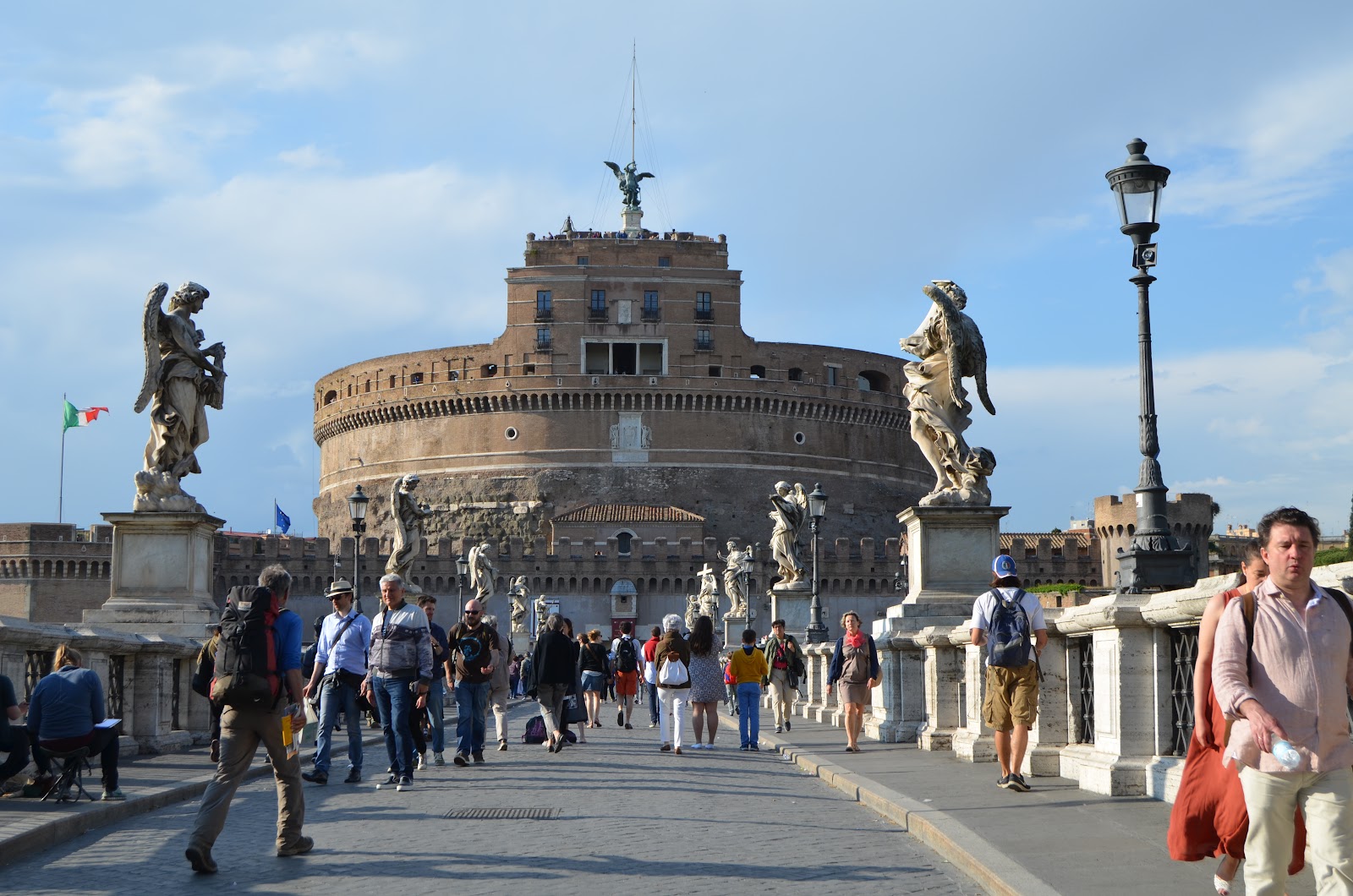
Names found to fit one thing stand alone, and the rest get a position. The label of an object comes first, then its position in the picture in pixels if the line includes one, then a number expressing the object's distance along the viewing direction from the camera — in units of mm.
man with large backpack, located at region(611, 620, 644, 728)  20344
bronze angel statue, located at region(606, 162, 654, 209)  87625
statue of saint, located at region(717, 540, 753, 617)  41284
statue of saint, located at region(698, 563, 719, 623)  45219
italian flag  65062
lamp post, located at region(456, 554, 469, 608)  67875
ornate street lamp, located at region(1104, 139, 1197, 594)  10250
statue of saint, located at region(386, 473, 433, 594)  21234
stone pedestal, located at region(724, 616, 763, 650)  39906
